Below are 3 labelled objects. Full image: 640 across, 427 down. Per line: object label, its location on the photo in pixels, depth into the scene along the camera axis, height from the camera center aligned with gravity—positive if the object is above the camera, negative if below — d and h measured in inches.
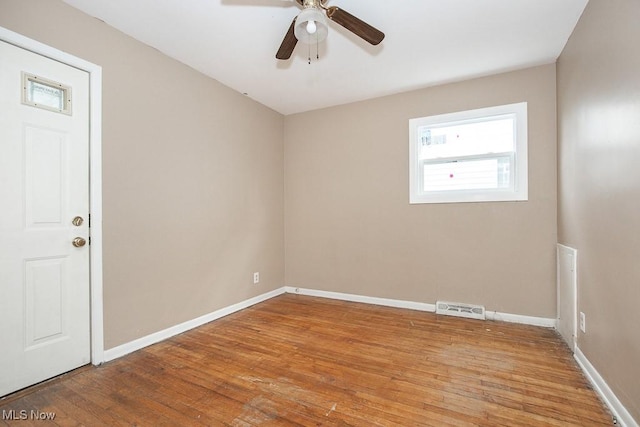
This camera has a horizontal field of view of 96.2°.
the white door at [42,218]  69.4 -1.0
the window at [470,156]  116.3 +24.9
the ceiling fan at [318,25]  64.7 +46.4
